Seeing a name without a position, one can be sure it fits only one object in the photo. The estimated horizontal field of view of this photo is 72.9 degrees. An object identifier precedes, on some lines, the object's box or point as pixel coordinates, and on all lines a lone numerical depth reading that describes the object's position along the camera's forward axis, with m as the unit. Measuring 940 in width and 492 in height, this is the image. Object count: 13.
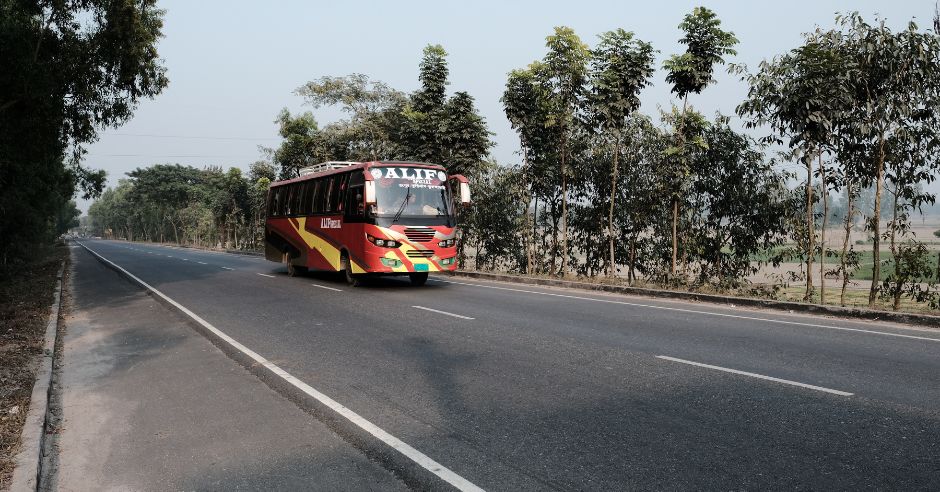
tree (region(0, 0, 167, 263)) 13.20
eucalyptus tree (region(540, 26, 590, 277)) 18.61
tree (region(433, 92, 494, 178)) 23.80
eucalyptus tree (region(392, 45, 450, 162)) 24.56
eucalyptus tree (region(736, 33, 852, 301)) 12.12
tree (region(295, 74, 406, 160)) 37.59
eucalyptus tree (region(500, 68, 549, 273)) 20.34
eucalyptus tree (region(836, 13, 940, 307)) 11.31
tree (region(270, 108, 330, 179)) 40.78
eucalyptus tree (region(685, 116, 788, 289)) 15.79
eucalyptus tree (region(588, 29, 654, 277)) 17.77
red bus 16.14
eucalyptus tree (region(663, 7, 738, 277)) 15.54
